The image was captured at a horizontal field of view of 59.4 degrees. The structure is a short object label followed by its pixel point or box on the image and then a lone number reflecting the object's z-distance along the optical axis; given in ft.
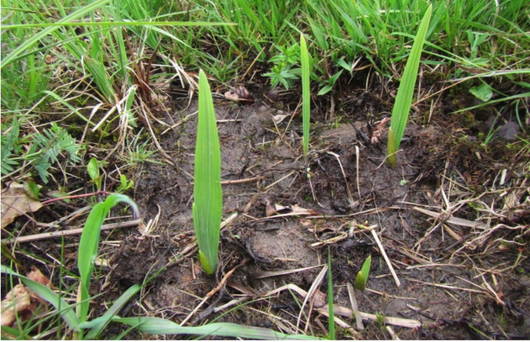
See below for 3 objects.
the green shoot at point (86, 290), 1.16
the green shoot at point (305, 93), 1.38
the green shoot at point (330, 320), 1.14
